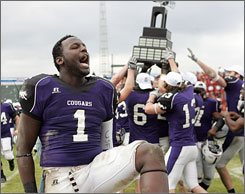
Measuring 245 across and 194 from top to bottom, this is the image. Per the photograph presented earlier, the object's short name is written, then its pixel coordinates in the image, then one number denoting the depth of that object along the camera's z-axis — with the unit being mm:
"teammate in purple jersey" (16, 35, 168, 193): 4934
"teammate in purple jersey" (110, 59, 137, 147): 8625
